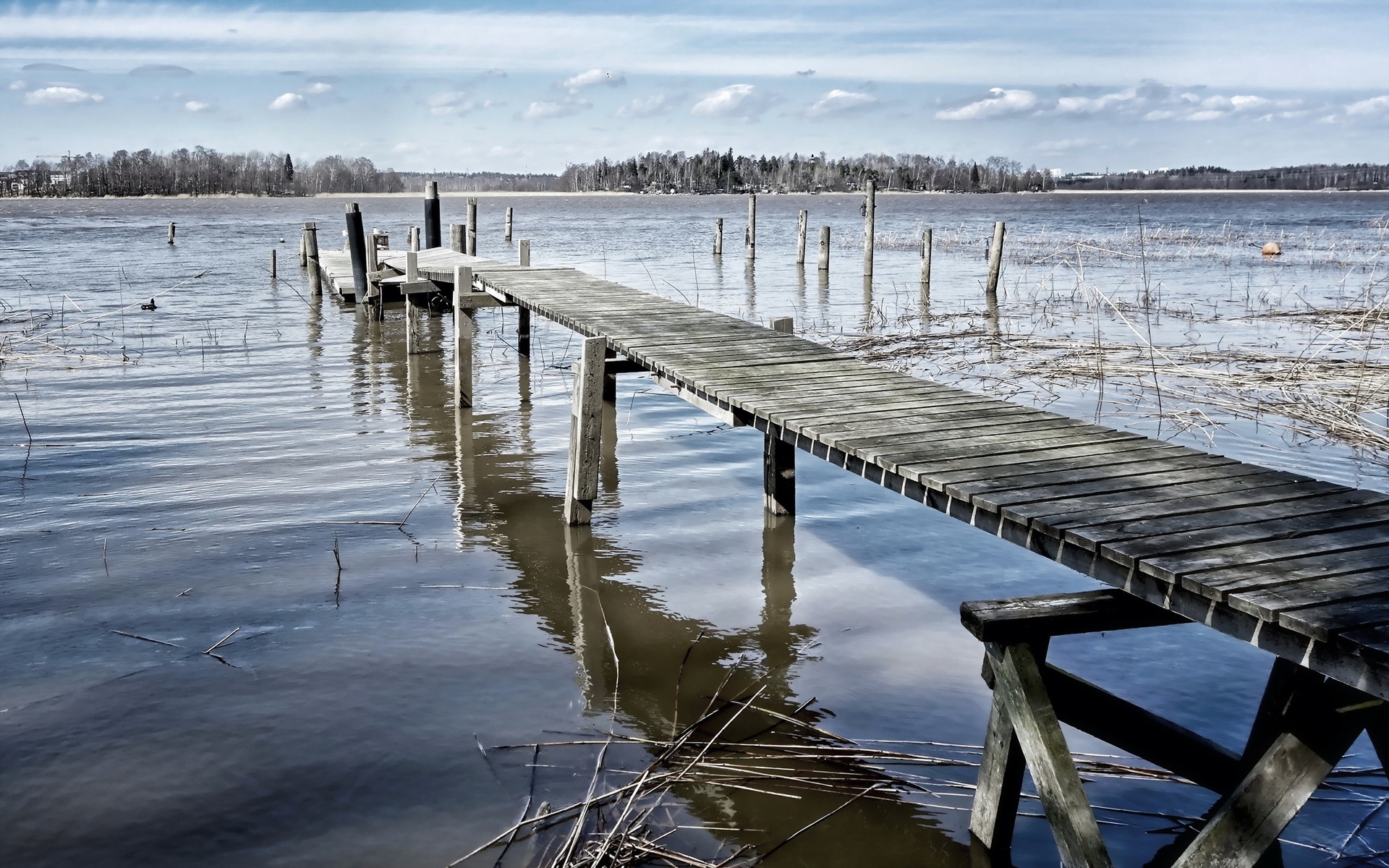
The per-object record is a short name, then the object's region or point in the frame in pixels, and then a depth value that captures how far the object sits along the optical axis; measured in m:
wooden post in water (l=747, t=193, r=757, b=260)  35.16
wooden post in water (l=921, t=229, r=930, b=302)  25.47
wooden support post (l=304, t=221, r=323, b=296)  25.09
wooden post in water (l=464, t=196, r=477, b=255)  25.60
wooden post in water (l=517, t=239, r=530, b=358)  15.27
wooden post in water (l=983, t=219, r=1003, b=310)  22.78
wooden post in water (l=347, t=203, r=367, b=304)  19.69
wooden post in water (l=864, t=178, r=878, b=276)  28.91
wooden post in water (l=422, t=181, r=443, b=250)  24.45
